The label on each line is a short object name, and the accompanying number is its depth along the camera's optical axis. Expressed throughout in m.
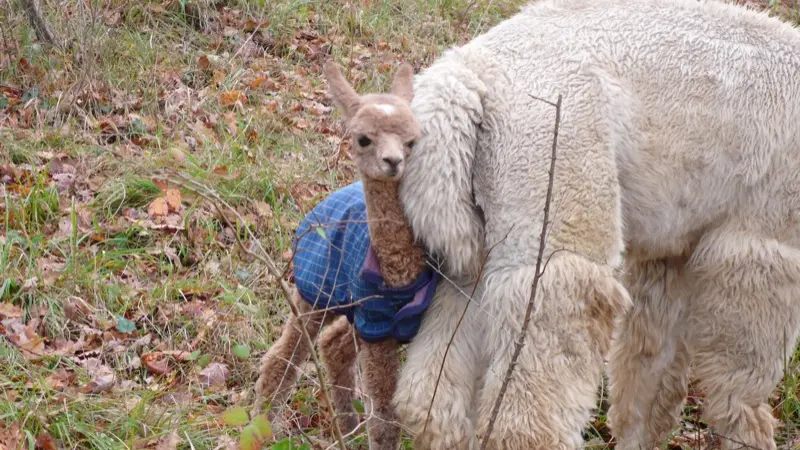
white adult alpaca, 3.17
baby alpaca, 3.20
